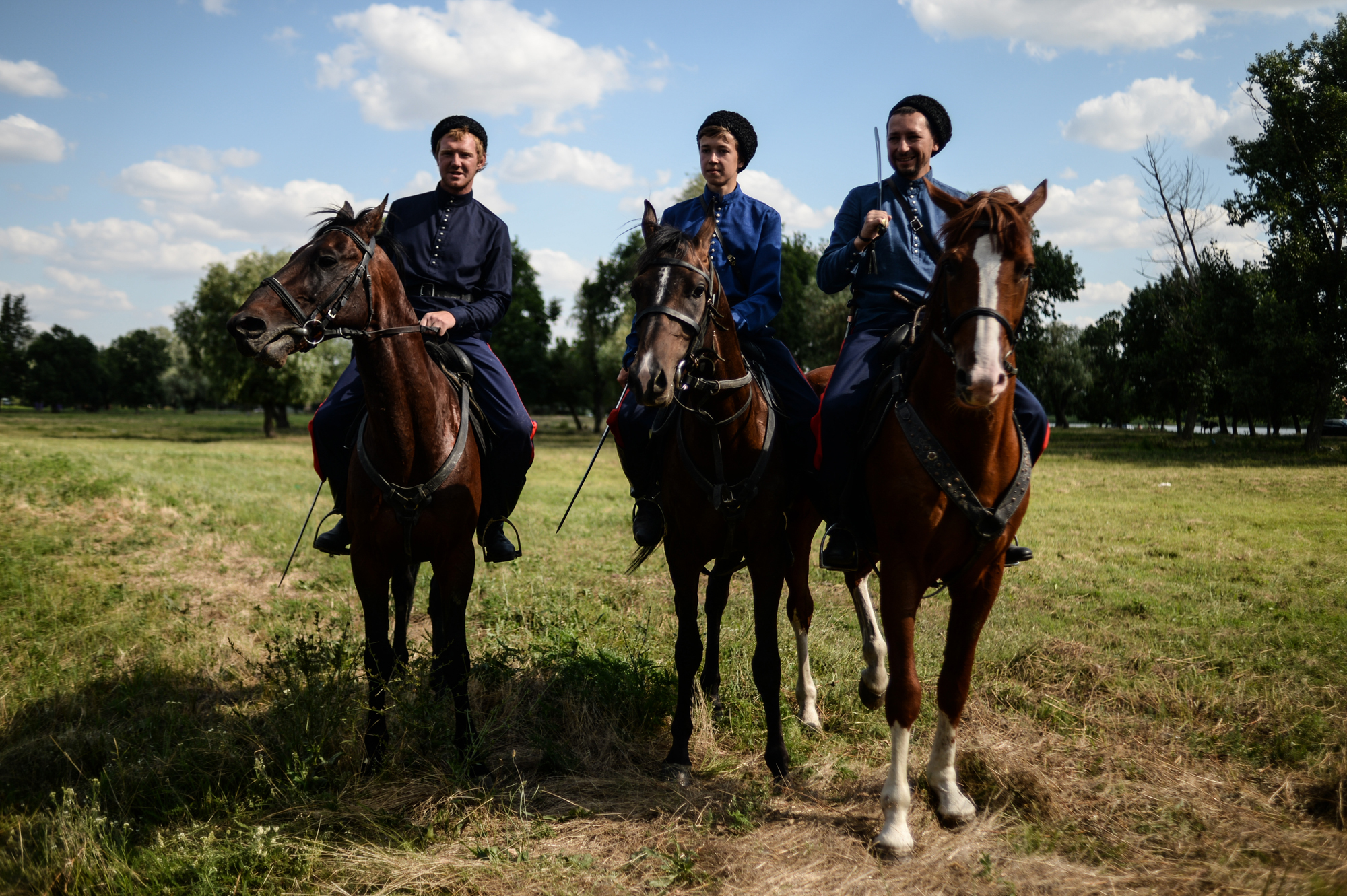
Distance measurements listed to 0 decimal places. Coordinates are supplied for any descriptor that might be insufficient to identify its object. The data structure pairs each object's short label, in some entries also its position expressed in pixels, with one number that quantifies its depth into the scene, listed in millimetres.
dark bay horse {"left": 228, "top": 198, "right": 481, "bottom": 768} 4227
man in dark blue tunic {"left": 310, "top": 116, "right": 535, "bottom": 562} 5273
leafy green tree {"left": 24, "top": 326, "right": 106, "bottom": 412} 99375
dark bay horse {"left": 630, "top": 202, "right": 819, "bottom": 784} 4402
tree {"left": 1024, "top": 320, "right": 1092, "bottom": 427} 68500
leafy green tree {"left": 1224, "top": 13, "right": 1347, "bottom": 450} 25453
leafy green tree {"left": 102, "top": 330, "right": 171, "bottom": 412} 107938
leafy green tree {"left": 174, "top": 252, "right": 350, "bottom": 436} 40062
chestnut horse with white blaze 3613
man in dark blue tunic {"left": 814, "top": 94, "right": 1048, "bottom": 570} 4516
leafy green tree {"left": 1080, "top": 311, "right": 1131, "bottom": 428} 56594
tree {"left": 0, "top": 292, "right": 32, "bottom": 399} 98312
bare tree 36188
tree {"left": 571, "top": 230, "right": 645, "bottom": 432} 49188
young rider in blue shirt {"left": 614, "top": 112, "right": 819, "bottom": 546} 5105
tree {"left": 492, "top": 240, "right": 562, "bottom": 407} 57875
